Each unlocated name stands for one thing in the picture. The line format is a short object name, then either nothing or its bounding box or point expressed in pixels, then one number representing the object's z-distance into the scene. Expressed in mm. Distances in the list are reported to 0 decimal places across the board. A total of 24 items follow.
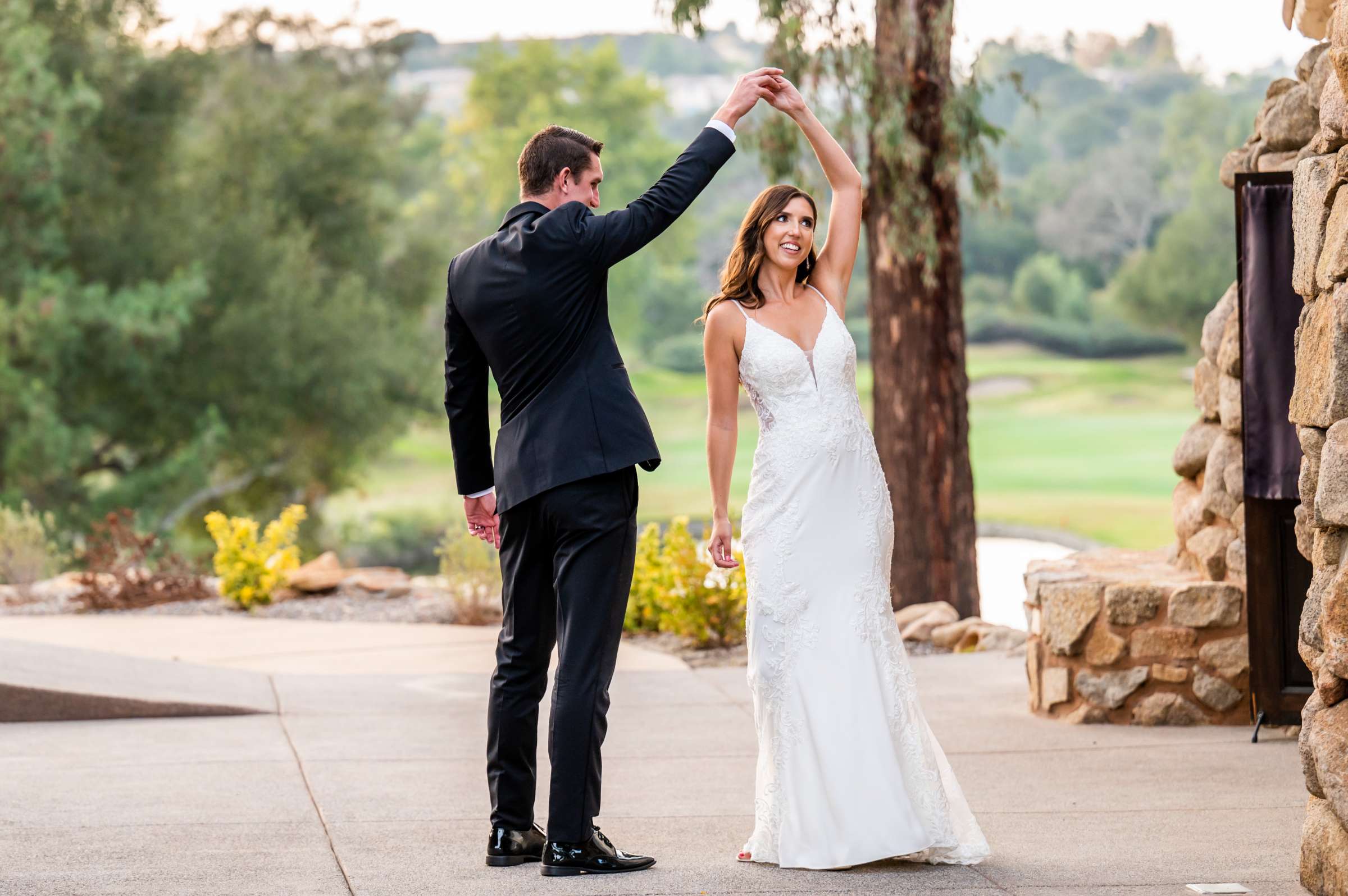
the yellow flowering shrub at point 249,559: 22437
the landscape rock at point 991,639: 17891
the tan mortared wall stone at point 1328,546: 7348
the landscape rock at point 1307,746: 7445
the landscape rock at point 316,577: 23250
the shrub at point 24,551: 24344
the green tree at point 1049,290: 87250
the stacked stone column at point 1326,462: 7172
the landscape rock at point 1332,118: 7430
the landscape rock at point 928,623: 18594
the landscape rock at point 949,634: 18234
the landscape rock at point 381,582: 23641
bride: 8281
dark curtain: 11711
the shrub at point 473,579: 21281
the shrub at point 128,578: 22500
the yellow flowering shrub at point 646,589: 19453
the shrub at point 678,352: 90000
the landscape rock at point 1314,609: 7418
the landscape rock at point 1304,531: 7680
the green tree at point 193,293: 39312
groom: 8141
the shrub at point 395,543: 60469
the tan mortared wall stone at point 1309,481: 7625
